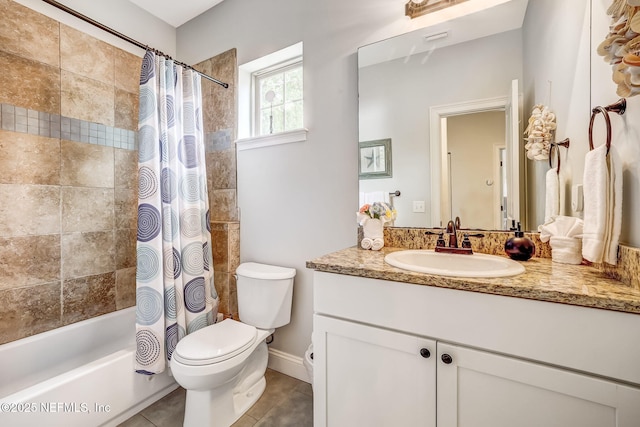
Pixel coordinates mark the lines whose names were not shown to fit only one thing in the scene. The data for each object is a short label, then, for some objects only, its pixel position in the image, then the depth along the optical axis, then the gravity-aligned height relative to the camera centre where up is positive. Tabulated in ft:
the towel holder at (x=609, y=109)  2.59 +0.97
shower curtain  4.91 -0.09
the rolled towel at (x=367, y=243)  4.62 -0.53
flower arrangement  4.67 +0.02
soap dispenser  3.52 -0.48
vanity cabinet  2.29 -1.48
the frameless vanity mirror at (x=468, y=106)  3.82 +1.66
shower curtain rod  4.11 +3.22
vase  4.61 -0.38
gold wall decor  2.07 +1.34
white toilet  4.22 -2.28
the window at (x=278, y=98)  6.66 +2.89
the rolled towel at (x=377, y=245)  4.61 -0.56
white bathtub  3.78 -2.74
